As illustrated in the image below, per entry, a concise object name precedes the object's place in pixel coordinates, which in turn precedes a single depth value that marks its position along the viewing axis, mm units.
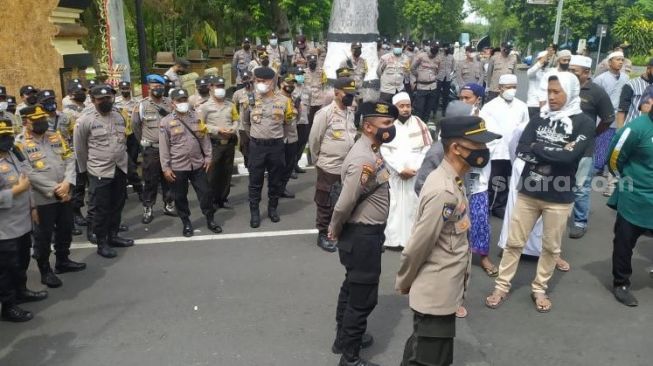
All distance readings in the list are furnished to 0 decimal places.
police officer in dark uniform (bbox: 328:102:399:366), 3824
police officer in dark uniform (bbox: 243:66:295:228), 6855
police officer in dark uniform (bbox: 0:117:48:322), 4461
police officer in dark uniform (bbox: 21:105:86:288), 5043
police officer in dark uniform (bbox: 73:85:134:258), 5914
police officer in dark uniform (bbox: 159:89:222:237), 6500
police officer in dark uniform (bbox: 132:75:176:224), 7164
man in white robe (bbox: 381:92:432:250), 5824
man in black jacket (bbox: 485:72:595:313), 4574
